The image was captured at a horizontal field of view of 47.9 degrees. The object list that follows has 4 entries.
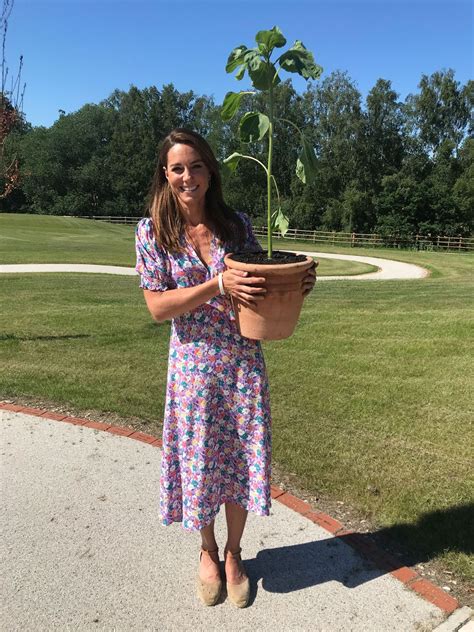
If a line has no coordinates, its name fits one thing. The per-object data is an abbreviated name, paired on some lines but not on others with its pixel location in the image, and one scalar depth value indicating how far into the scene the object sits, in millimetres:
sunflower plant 2154
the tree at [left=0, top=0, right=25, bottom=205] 5902
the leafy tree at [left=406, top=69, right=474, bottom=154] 42656
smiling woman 2078
